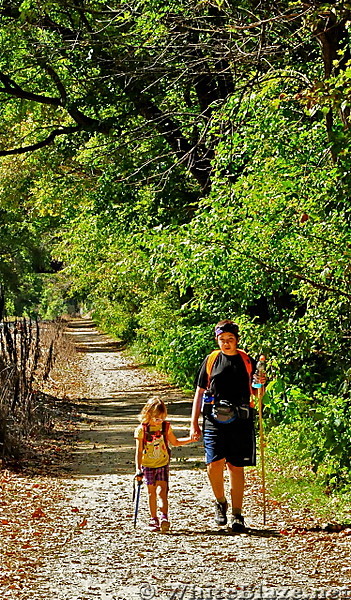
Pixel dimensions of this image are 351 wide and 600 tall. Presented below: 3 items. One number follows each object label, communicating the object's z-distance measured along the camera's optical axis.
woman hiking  16.48
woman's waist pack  16.52
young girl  16.86
